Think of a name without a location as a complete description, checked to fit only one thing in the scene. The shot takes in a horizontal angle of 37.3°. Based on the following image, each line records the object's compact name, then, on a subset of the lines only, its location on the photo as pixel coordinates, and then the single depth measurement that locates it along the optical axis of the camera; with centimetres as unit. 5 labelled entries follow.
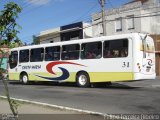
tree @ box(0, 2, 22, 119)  479
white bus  1260
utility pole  1982
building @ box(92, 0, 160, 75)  2344
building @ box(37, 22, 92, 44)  2764
